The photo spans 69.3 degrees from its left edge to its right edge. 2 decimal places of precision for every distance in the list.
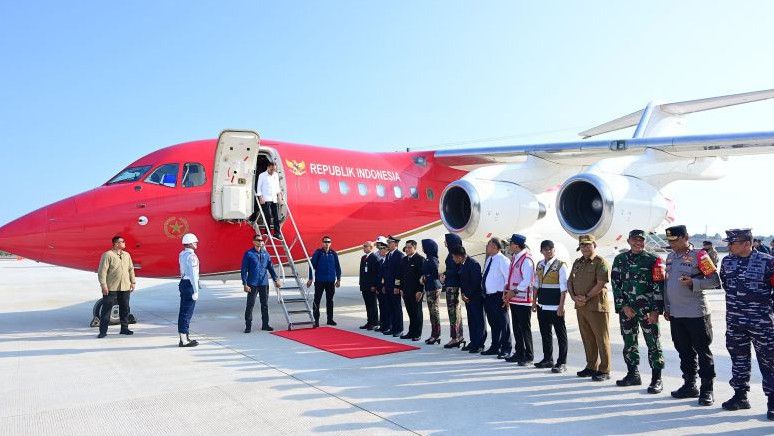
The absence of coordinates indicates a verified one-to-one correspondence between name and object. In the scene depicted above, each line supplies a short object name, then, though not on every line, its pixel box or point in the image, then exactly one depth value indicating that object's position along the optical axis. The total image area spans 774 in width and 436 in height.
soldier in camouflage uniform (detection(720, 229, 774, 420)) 4.94
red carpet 7.91
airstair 10.10
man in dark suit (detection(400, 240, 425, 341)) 8.79
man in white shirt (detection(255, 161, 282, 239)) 10.54
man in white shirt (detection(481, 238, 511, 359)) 7.59
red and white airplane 9.56
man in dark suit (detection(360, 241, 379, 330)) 9.87
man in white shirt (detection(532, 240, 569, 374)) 6.76
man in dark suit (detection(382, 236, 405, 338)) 9.24
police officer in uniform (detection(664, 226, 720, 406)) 5.34
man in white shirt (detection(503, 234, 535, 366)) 7.20
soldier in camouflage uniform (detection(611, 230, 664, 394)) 5.80
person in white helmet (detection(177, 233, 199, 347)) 8.34
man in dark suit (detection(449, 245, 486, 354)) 7.92
